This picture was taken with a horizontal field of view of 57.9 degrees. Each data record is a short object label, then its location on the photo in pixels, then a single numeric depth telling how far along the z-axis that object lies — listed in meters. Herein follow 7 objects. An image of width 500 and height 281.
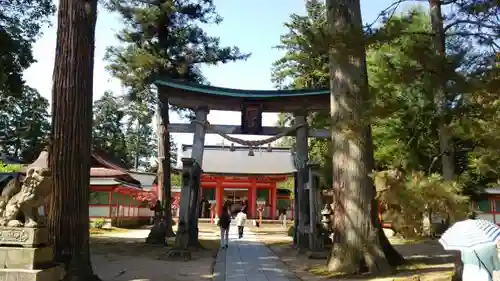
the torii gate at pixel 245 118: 13.42
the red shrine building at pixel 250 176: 34.34
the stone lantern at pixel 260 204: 33.44
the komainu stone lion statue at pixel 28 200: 6.47
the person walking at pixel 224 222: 14.75
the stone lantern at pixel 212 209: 33.13
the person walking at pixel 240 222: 19.84
